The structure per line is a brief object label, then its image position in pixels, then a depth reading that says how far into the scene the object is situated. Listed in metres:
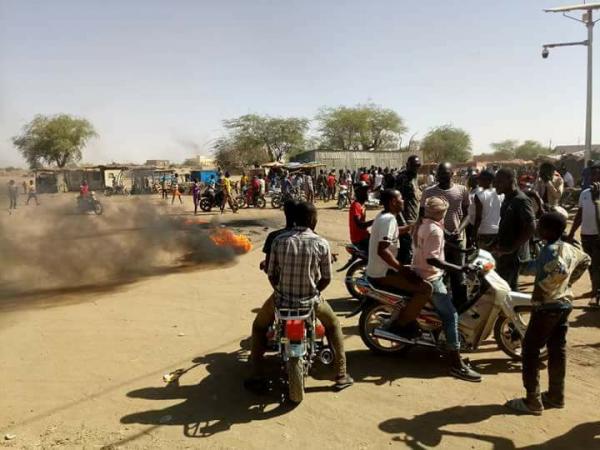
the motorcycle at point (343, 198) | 23.61
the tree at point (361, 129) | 59.97
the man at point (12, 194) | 23.61
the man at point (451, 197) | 6.21
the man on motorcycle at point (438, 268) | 4.51
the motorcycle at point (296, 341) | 3.94
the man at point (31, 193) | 27.78
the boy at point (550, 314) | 3.70
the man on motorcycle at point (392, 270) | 4.66
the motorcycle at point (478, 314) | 4.68
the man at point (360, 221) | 7.03
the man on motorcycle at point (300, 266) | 4.01
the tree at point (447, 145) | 65.94
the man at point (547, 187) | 8.25
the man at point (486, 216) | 6.70
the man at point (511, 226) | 5.61
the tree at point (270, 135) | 55.41
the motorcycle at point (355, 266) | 7.03
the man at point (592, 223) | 6.62
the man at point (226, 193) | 21.23
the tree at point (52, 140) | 59.06
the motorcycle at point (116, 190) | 41.38
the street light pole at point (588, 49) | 20.44
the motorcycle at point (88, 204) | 22.02
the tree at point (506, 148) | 82.62
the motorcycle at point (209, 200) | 22.44
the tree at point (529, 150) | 77.06
